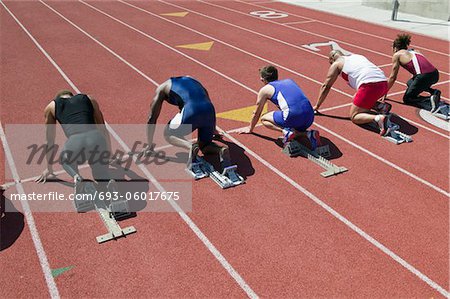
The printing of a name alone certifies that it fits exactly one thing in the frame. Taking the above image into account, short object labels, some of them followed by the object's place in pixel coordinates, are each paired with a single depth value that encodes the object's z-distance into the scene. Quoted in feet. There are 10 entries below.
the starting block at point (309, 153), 22.26
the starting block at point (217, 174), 20.63
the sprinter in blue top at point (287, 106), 22.72
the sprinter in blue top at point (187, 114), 20.76
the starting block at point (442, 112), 28.41
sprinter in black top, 18.44
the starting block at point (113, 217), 17.10
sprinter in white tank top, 25.41
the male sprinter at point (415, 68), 28.76
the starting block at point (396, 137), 25.07
